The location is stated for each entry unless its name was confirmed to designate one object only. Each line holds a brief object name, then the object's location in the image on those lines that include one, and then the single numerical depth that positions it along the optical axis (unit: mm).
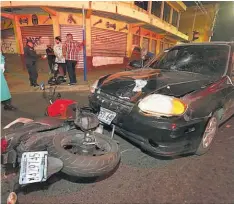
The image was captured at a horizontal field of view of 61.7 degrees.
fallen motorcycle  1789
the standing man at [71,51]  7613
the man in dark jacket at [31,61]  7148
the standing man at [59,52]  7914
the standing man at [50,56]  9797
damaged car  2252
